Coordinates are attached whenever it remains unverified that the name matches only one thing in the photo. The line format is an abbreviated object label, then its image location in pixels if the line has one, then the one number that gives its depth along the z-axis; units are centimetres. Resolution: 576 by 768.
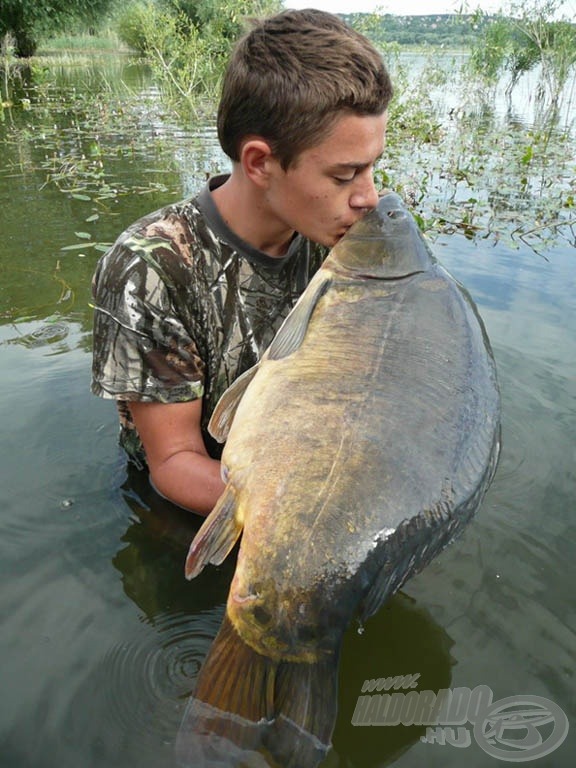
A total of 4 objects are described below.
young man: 72
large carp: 53
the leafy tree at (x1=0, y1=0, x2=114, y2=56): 1682
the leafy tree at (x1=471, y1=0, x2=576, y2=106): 984
